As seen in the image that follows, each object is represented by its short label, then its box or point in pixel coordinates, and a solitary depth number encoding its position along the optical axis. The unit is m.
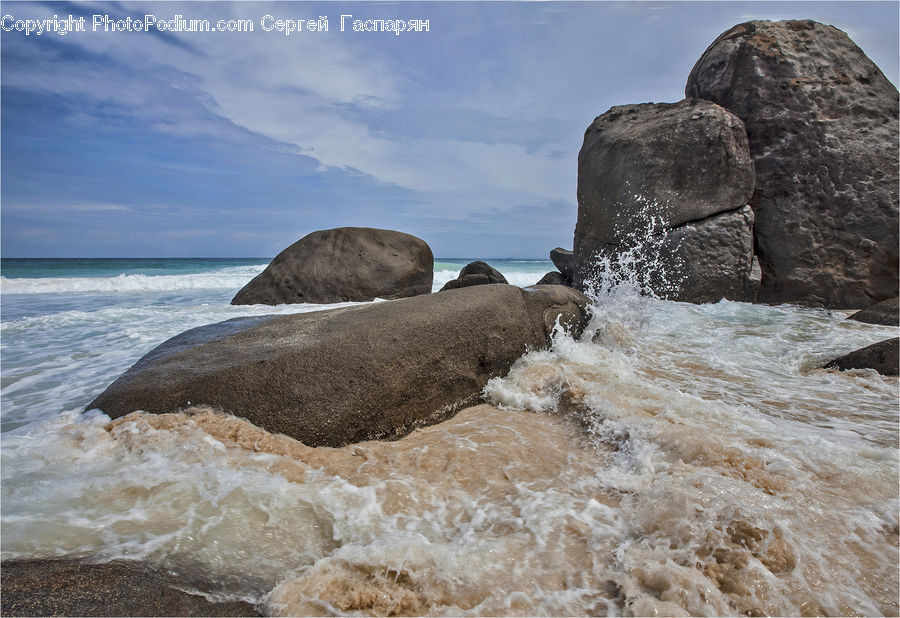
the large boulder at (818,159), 6.74
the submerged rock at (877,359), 3.49
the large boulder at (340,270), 8.45
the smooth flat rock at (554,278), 10.25
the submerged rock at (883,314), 5.44
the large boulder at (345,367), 2.62
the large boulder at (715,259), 6.82
